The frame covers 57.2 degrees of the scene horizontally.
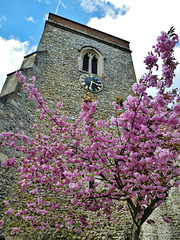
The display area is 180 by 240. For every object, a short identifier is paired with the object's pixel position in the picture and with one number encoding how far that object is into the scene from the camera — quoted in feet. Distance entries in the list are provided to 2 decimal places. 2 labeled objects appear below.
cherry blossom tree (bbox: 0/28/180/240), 9.32
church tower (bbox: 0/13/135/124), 23.26
